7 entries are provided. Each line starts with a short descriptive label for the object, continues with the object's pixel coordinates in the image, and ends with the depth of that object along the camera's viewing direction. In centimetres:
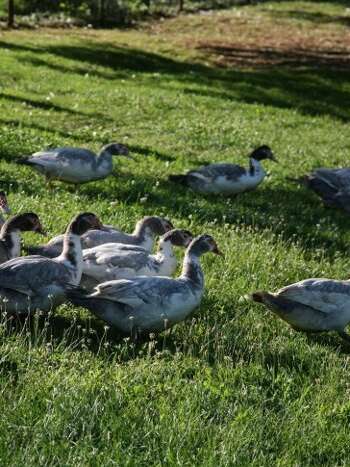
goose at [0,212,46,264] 1602
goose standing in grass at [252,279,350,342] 1524
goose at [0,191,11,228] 1841
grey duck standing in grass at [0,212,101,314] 1396
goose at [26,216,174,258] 1772
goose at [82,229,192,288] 1589
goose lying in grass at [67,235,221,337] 1397
